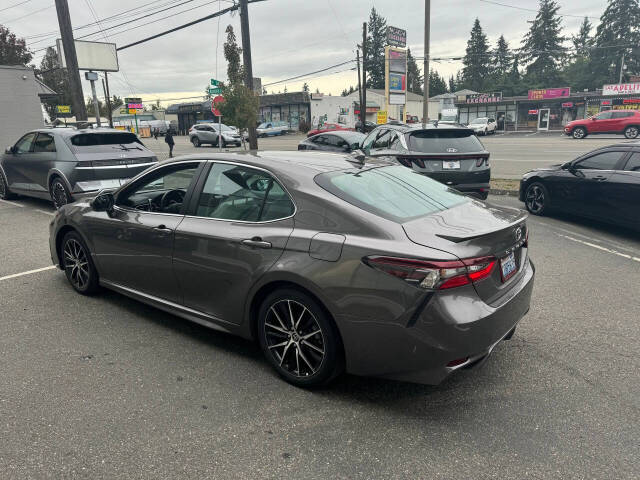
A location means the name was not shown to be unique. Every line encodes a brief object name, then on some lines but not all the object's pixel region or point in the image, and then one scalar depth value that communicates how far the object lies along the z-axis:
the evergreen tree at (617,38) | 73.56
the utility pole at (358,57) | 43.98
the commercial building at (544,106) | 46.62
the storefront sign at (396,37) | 32.10
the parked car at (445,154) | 8.43
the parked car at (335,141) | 14.06
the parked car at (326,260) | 2.75
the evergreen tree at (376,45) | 90.94
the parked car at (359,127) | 33.13
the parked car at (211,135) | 34.71
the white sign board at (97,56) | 22.00
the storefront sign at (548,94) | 49.16
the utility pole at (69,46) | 14.80
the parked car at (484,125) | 45.04
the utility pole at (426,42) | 16.58
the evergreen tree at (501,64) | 89.88
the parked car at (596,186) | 7.13
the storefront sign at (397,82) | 29.48
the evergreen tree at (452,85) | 113.78
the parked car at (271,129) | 50.09
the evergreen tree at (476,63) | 89.94
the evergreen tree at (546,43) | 79.94
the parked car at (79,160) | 8.79
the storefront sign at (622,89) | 45.06
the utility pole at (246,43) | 18.16
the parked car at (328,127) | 38.25
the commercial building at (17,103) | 19.28
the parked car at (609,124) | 30.53
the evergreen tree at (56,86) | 67.88
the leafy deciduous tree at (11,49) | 45.31
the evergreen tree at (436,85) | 105.19
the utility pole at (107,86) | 54.33
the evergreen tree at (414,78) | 103.56
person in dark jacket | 24.38
